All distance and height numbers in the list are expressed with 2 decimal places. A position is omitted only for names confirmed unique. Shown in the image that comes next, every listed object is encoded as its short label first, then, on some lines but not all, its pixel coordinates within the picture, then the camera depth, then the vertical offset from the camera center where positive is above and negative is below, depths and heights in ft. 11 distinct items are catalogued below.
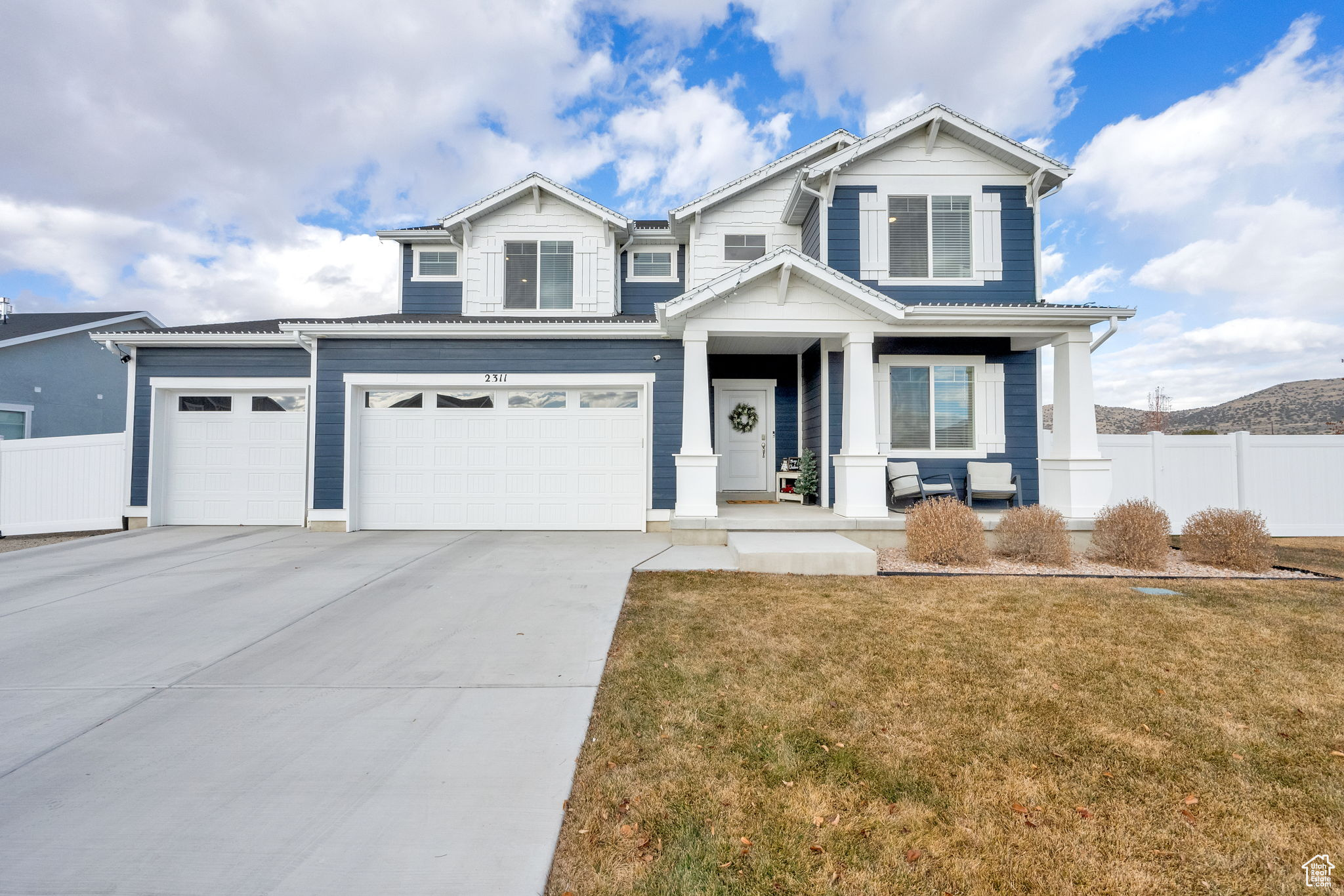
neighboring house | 41.75 +6.92
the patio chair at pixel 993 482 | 29.25 -1.11
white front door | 36.24 +1.23
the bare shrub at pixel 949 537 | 20.85 -2.92
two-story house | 28.91 +3.93
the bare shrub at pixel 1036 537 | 21.12 -2.95
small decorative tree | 32.07 -1.04
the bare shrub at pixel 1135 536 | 20.67 -2.87
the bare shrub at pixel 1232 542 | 20.65 -3.08
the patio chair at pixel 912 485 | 28.58 -1.28
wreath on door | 36.24 +2.89
